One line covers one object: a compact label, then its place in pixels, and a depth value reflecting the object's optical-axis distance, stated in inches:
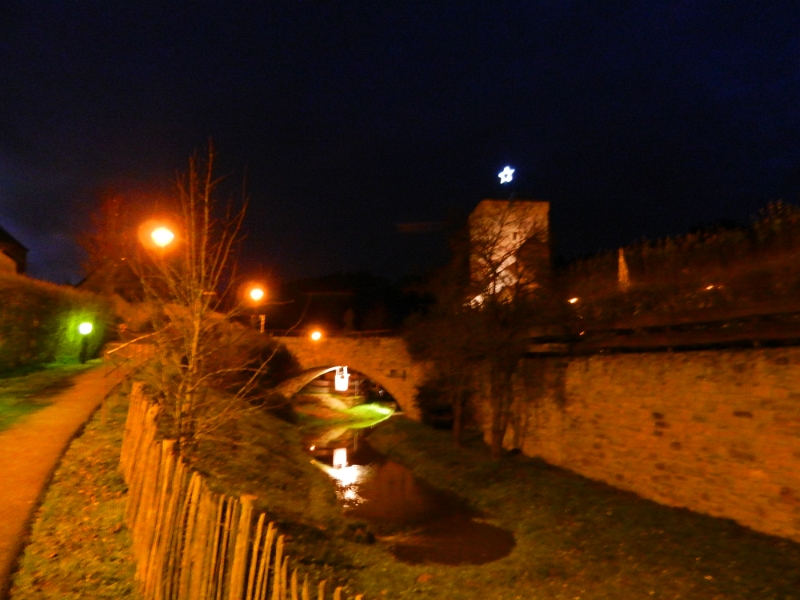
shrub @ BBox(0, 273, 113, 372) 683.4
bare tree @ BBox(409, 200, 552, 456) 635.5
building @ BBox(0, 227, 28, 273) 1643.2
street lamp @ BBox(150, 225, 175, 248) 383.9
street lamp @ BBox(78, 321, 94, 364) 828.6
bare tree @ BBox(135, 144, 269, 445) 323.9
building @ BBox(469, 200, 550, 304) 651.5
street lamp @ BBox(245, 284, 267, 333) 579.2
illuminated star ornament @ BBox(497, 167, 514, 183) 781.3
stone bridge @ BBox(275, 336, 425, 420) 1189.2
